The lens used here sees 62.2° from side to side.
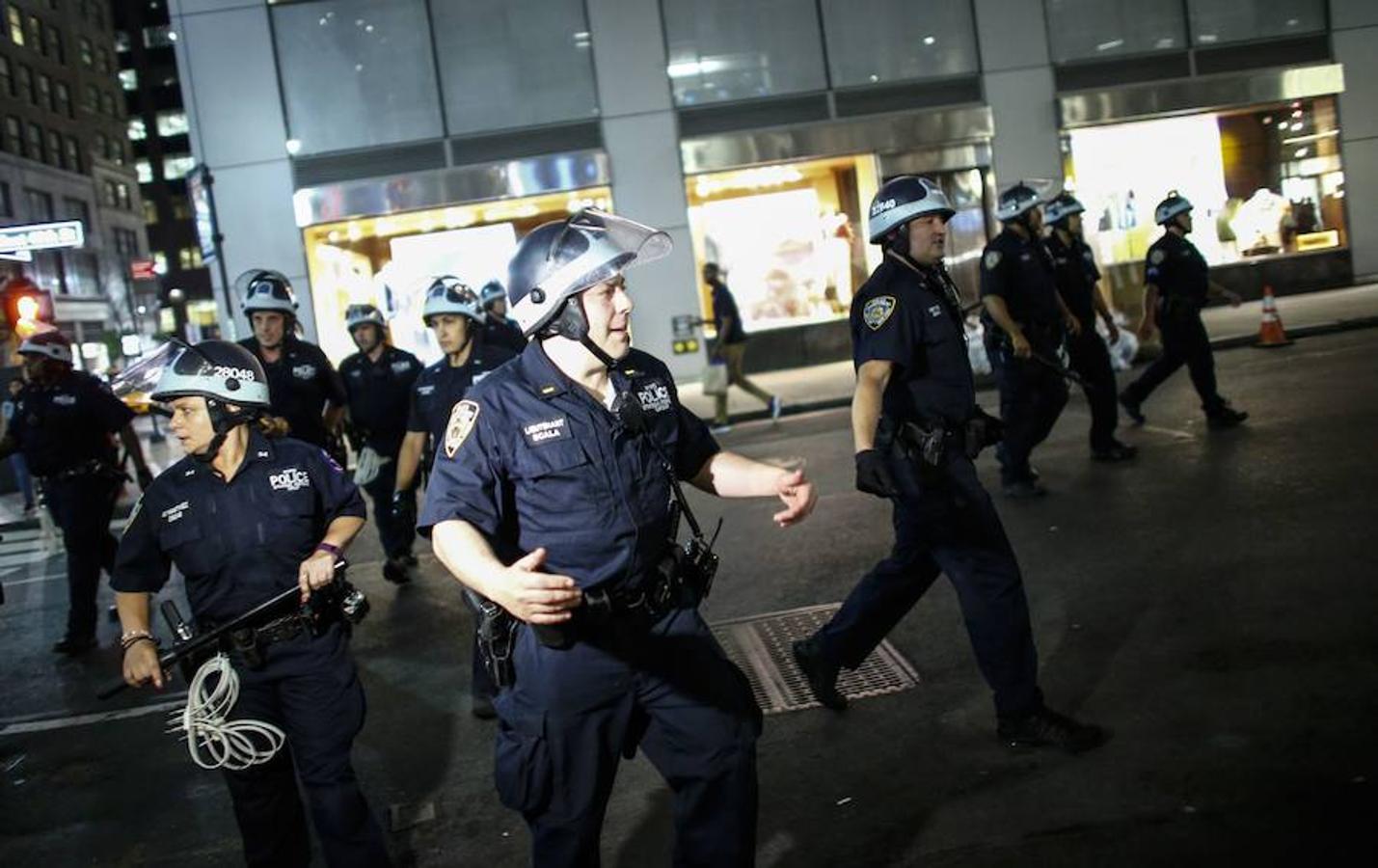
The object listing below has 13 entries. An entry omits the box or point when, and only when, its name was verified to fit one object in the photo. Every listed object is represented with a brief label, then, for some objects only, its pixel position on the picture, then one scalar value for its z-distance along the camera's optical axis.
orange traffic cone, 14.96
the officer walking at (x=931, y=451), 4.22
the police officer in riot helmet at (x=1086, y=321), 8.95
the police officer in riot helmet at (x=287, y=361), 7.42
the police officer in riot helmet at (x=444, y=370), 6.38
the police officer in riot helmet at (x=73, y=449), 7.66
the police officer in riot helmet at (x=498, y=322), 8.90
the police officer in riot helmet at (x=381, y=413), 8.40
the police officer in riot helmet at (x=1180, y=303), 9.72
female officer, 3.59
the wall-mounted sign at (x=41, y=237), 8.37
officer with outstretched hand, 2.84
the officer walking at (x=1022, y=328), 8.03
